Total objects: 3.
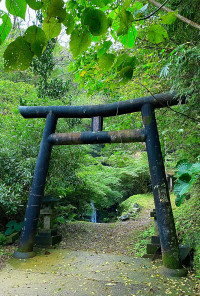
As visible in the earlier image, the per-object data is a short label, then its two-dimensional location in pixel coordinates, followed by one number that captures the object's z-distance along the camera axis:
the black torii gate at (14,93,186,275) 3.22
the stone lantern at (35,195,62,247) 4.51
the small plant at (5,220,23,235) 4.81
